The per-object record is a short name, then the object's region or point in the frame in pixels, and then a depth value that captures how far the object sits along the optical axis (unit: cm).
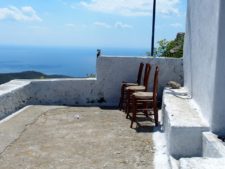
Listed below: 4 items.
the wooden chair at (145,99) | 429
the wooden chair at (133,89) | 485
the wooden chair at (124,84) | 534
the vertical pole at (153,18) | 618
